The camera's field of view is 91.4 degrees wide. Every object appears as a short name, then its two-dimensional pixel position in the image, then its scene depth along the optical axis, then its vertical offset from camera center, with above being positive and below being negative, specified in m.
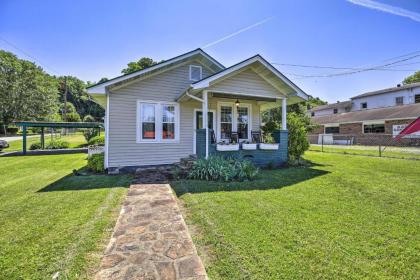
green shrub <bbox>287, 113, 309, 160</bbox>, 9.57 -0.09
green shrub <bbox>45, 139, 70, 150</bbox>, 18.28 -0.89
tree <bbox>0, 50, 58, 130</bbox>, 32.16 +7.12
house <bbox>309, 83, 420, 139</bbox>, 19.83 +2.55
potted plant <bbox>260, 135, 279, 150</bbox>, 8.52 -0.42
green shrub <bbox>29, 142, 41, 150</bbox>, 17.47 -0.95
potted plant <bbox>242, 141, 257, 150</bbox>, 8.27 -0.41
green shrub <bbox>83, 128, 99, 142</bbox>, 21.09 +0.23
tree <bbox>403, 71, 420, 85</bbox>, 38.19 +11.31
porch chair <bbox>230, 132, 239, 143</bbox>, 9.75 -0.10
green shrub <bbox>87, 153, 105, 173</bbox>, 7.95 -1.09
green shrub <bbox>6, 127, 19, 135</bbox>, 35.36 +0.85
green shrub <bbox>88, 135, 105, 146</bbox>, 13.39 -0.38
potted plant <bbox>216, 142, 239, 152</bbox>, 7.75 -0.42
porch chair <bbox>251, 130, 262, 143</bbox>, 10.17 +0.02
